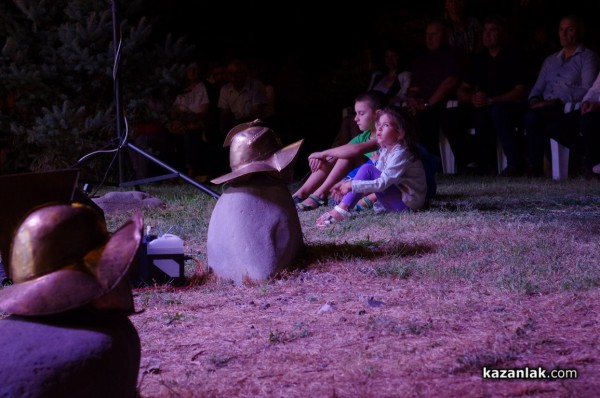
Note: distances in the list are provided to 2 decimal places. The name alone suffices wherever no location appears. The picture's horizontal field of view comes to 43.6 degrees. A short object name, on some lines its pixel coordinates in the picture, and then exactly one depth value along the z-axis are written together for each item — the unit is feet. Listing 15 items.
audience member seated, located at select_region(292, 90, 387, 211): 18.78
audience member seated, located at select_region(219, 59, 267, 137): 32.04
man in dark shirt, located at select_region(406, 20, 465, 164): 30.01
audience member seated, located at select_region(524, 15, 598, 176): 26.76
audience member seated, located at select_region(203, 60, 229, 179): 32.37
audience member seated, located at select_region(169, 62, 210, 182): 31.81
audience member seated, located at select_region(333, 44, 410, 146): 31.12
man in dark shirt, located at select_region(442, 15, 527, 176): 28.55
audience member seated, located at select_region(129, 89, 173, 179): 26.89
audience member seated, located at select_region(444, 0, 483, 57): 30.99
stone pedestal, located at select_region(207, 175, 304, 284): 11.19
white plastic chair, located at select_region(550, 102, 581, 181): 27.53
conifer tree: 25.49
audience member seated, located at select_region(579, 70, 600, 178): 25.32
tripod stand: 16.57
